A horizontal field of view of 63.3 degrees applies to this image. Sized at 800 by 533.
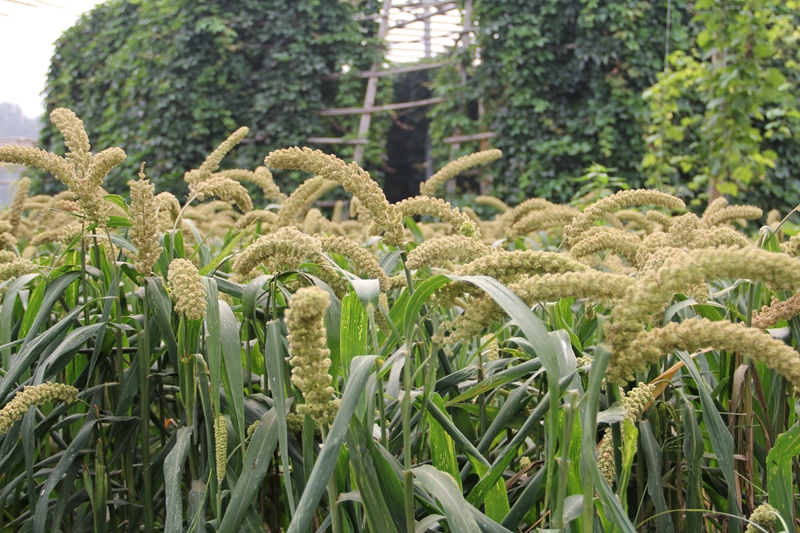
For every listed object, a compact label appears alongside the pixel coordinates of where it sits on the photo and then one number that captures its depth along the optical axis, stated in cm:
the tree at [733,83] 437
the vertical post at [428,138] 865
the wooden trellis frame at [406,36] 820
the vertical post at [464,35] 809
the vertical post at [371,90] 845
